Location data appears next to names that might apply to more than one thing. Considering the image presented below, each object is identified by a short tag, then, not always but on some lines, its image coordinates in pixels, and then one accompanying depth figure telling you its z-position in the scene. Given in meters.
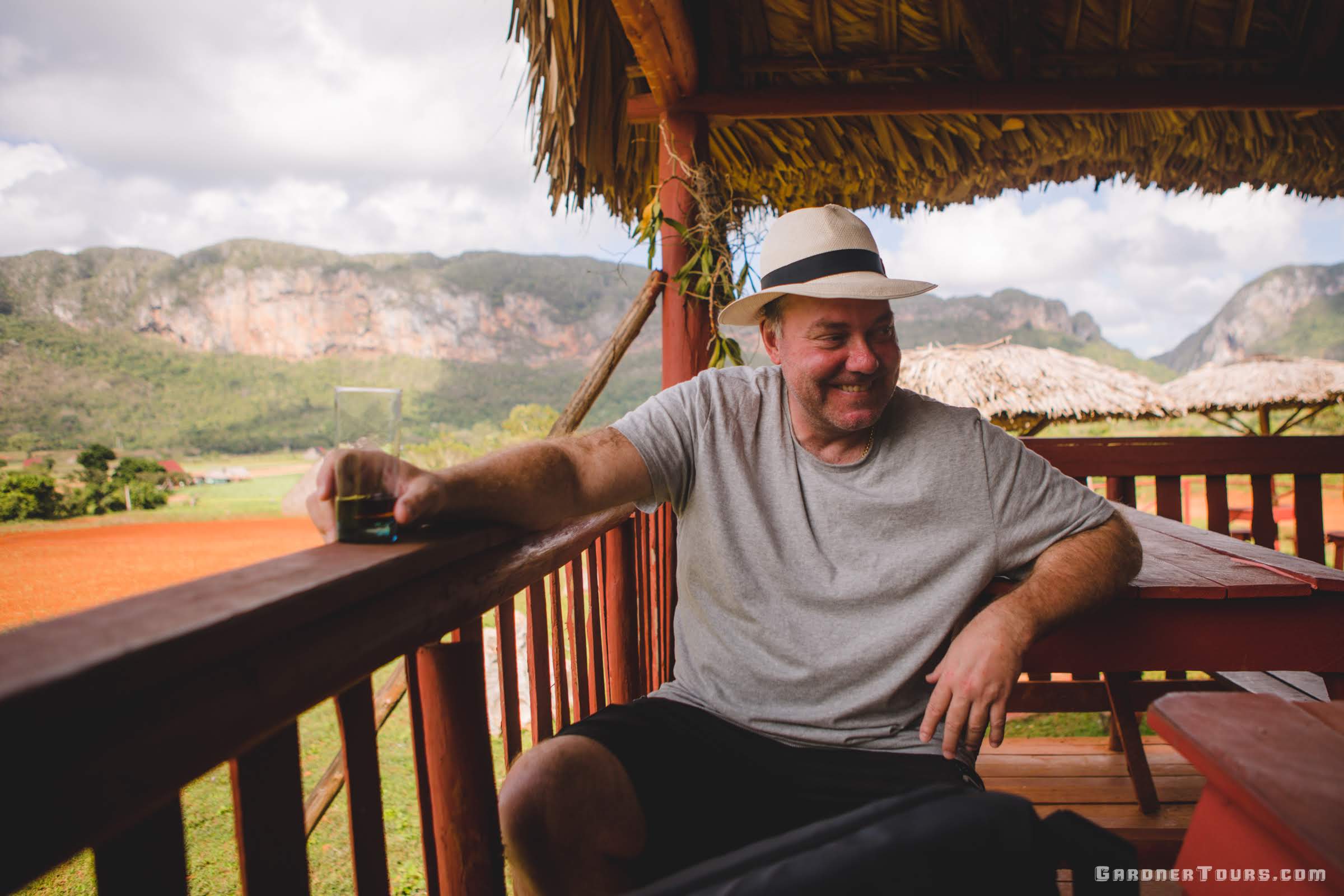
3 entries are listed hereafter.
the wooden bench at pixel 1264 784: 0.57
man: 1.26
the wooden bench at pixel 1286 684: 1.87
